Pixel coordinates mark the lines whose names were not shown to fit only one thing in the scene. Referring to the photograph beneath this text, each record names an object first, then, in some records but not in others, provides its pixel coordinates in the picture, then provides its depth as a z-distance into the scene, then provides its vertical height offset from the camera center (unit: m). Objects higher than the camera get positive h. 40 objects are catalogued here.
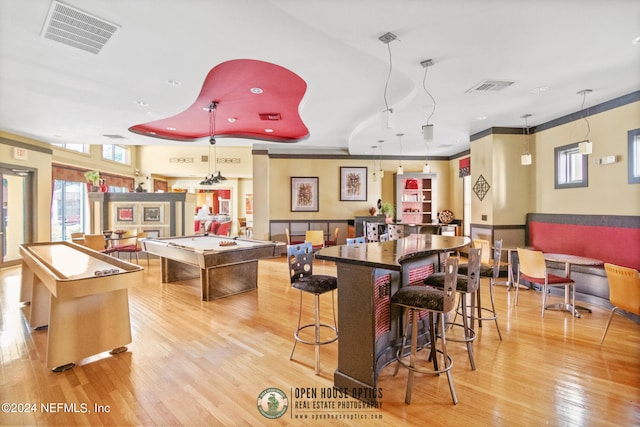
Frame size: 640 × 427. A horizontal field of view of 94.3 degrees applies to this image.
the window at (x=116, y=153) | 11.09 +2.30
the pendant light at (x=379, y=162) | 8.89 +1.50
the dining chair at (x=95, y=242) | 6.03 -0.62
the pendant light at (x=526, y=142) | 5.10 +1.34
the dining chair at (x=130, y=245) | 6.50 -0.77
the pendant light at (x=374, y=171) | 8.60 +1.22
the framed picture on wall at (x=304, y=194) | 8.66 +0.52
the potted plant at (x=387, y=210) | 8.51 +0.04
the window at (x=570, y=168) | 4.72 +0.74
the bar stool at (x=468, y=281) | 2.49 -0.62
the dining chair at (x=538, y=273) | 3.88 -0.82
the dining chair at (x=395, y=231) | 5.31 -0.36
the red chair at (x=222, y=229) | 9.88 -0.58
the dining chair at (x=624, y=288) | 2.82 -0.76
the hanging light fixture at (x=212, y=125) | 5.25 +1.88
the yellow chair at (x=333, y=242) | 7.67 -0.81
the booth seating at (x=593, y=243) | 4.09 -0.49
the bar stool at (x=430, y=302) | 2.05 -0.65
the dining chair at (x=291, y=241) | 7.71 -0.84
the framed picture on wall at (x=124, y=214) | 7.55 -0.06
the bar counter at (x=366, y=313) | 2.19 -0.80
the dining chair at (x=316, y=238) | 7.09 -0.63
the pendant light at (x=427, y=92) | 3.20 +1.60
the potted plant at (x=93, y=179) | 7.73 +0.86
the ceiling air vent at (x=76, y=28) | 2.48 +1.66
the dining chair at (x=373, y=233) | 5.52 -0.41
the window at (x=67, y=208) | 9.30 +0.12
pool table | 4.29 -0.70
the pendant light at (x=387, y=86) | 2.71 +1.60
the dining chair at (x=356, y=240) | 3.79 -0.37
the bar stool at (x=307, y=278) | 2.57 -0.62
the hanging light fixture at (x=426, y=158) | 8.96 +1.65
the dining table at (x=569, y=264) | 3.92 -0.73
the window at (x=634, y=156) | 3.97 +0.75
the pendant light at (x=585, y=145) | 4.06 +0.93
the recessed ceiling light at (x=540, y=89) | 3.92 +1.64
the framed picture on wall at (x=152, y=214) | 7.60 -0.06
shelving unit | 8.88 +0.38
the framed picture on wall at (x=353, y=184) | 8.79 +0.82
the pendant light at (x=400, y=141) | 6.55 +1.70
